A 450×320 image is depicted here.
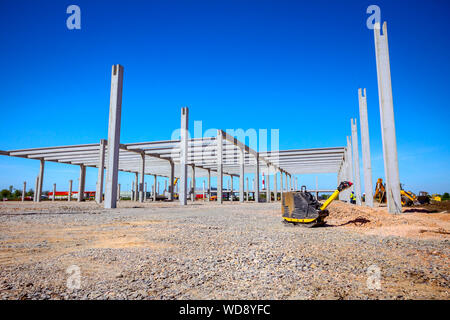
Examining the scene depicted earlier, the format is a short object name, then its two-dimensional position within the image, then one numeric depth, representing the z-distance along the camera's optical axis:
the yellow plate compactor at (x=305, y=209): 7.62
